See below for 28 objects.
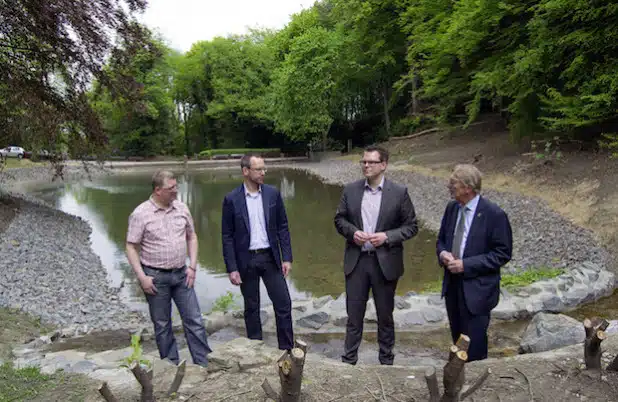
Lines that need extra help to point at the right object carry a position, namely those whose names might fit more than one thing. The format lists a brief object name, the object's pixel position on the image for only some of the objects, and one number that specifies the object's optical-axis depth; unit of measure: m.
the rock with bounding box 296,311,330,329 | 5.60
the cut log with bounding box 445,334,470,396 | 2.54
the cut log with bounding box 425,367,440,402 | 2.67
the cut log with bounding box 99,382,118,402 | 2.67
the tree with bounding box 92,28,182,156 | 42.78
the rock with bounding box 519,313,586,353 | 4.29
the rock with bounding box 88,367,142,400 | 3.19
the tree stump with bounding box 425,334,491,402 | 2.56
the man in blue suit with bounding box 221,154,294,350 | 4.10
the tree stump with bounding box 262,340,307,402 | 2.62
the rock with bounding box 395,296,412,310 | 5.78
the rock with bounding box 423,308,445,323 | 5.56
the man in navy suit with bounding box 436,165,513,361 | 3.35
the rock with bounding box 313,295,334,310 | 5.98
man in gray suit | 3.75
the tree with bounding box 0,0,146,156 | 10.52
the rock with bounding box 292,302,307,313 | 5.91
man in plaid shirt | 3.79
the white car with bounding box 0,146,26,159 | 32.97
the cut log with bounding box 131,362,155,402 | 2.72
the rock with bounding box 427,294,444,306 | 5.88
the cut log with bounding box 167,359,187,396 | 3.04
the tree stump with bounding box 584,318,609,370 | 3.05
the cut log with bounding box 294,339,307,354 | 2.64
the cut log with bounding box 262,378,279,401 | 2.81
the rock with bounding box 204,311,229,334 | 5.60
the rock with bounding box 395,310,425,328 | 5.54
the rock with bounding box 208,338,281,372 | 3.46
